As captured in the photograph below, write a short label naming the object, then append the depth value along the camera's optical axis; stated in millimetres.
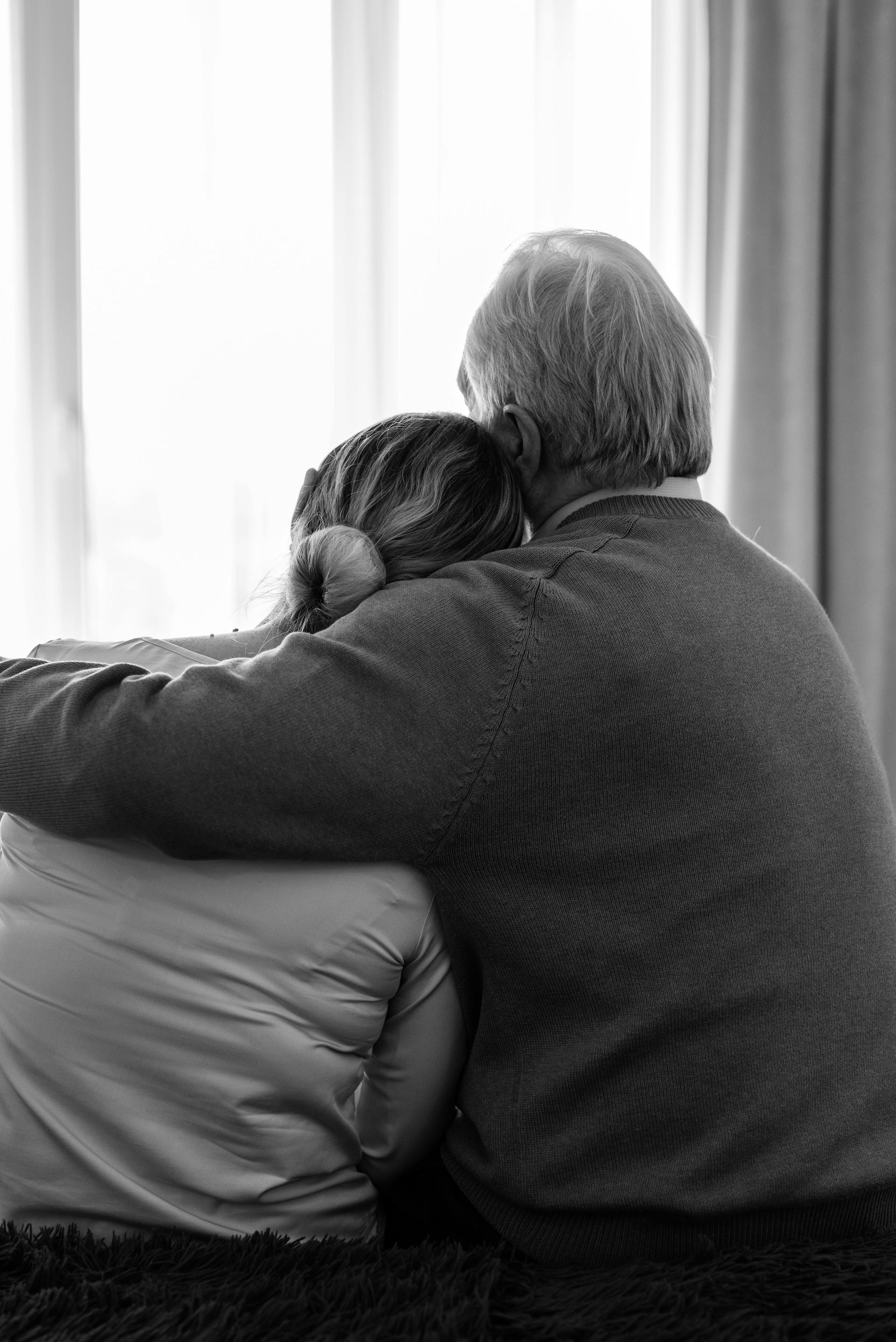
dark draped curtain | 2533
